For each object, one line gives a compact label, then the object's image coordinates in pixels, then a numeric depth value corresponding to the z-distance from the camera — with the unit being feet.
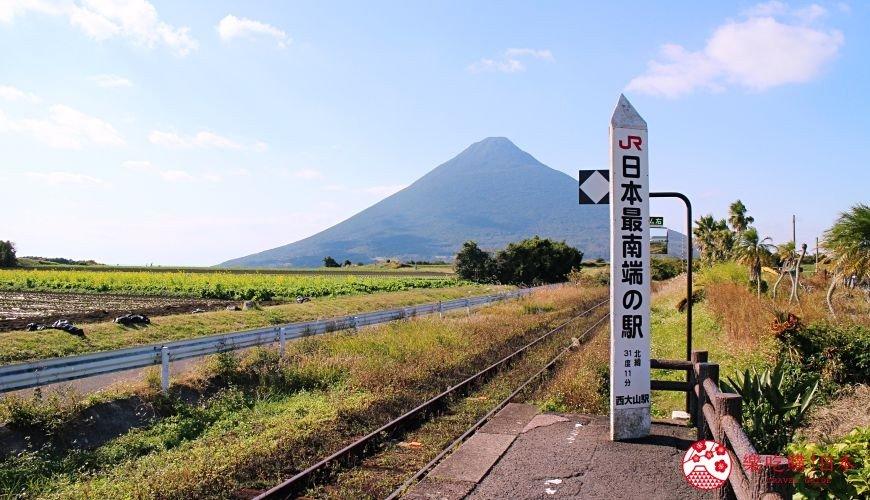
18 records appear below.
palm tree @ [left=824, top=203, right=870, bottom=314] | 38.65
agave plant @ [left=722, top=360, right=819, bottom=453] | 21.39
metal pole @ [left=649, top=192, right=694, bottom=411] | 26.40
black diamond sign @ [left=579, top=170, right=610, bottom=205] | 24.08
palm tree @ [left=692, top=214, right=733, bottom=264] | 146.00
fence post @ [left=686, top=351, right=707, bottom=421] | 23.09
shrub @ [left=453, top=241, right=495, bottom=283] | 180.24
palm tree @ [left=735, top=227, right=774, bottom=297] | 78.95
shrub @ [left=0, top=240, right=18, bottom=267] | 208.95
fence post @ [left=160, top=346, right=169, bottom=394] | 32.24
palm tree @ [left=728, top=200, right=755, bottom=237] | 161.07
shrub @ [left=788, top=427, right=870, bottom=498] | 11.34
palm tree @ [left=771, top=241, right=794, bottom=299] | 72.95
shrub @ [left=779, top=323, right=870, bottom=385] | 29.78
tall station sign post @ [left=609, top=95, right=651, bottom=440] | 22.80
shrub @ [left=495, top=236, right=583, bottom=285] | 174.81
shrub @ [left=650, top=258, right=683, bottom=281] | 212.15
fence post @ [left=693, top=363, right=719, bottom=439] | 20.73
